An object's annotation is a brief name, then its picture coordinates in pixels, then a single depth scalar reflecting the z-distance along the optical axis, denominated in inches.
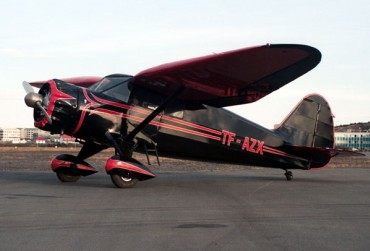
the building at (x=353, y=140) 5359.3
